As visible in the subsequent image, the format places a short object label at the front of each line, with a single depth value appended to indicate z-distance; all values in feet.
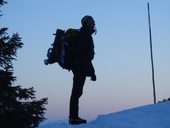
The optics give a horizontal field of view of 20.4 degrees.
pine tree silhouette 49.21
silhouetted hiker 32.27
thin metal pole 43.01
